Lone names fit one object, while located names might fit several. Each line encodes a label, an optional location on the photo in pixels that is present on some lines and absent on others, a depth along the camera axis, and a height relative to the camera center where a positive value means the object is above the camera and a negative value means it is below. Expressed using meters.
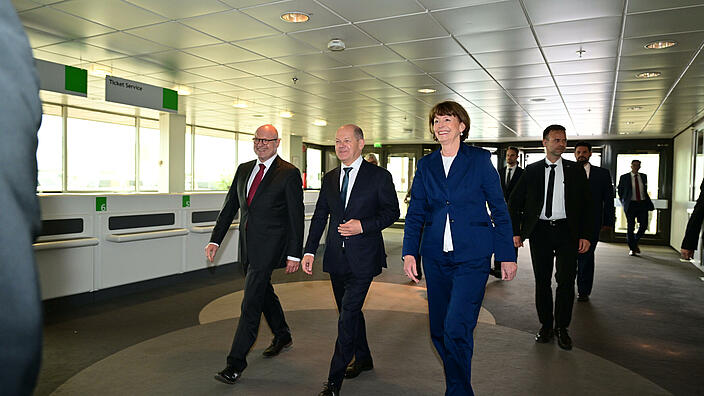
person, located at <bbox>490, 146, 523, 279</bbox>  7.33 +0.23
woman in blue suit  2.53 -0.28
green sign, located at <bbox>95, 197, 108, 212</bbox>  5.57 -0.31
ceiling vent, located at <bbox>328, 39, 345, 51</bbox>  5.74 +1.70
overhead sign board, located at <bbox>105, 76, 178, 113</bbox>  6.97 +1.32
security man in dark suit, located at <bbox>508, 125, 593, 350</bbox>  3.98 -0.30
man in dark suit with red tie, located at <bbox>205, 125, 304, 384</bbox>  3.20 -0.32
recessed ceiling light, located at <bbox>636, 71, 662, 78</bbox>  6.76 +1.63
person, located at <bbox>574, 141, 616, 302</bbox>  5.68 -0.27
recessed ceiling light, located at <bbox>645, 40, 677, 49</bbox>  5.38 +1.66
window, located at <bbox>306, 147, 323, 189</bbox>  19.28 +0.60
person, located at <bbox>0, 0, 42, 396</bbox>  0.40 -0.03
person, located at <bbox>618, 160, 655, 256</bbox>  11.21 -0.40
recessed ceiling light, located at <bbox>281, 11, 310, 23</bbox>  4.89 +1.73
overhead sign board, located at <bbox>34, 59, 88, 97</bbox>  6.15 +1.34
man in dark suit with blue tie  2.95 -0.33
